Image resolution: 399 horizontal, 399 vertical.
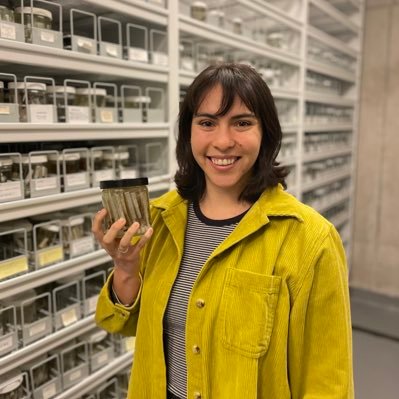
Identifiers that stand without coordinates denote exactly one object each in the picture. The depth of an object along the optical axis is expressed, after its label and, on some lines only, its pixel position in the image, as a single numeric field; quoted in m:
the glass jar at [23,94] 1.24
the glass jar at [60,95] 1.35
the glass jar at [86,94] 1.44
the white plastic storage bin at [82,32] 1.35
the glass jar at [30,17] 1.22
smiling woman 0.85
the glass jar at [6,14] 1.16
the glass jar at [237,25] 2.14
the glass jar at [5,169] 1.22
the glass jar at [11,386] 1.26
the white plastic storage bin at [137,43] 1.56
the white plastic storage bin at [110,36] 1.46
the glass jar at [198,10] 1.89
